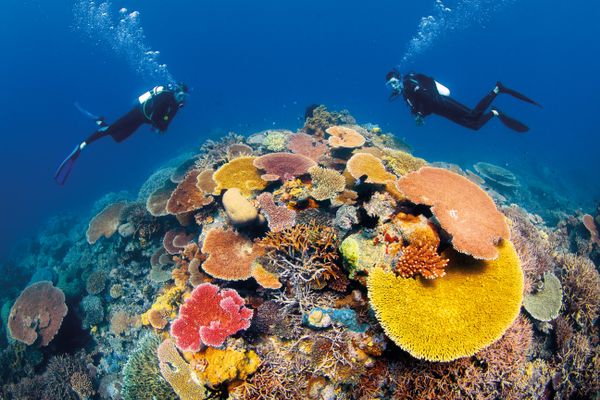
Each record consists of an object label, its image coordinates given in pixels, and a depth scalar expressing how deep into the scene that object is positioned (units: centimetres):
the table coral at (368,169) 479
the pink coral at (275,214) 469
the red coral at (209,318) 365
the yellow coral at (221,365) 359
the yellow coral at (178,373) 372
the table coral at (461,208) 362
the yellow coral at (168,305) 588
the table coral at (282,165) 598
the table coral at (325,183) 509
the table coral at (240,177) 607
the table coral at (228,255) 468
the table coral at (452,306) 323
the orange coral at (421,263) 350
